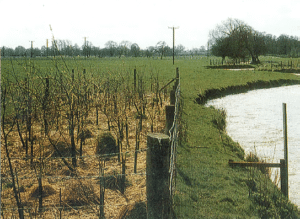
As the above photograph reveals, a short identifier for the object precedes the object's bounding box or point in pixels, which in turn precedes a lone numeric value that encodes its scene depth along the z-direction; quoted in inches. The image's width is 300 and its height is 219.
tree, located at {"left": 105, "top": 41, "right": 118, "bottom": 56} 4404.5
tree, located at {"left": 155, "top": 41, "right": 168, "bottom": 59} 4442.4
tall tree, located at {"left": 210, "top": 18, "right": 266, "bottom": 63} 2123.5
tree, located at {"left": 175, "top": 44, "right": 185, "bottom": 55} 6922.2
